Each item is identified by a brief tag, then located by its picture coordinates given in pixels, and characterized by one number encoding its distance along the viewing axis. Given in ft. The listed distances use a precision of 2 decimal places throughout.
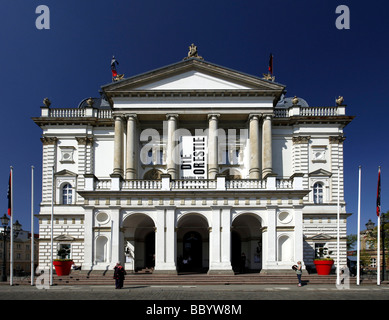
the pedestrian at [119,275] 82.99
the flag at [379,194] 104.06
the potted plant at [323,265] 102.83
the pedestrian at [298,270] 87.40
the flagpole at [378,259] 96.60
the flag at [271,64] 160.67
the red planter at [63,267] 101.40
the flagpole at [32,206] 97.62
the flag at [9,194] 105.40
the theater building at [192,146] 127.34
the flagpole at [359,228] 95.59
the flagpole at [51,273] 90.75
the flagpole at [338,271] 90.53
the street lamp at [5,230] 114.67
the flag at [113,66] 164.32
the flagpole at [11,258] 95.07
